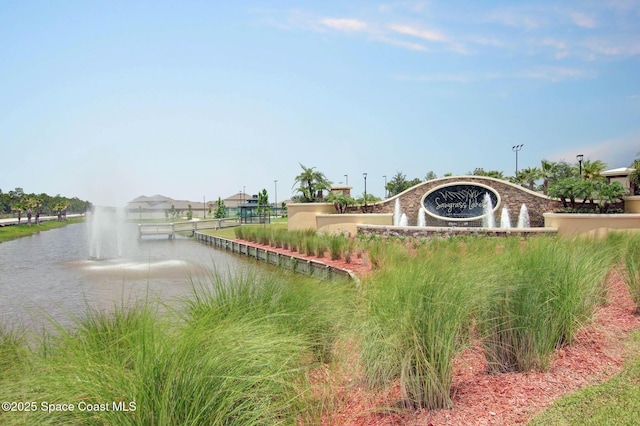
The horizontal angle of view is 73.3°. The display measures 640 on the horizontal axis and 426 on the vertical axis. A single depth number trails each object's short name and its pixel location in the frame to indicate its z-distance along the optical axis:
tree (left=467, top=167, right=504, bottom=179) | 40.56
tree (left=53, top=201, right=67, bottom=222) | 71.75
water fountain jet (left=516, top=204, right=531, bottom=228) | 21.69
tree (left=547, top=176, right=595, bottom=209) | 19.05
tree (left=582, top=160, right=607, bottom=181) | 21.41
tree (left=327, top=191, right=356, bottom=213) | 25.73
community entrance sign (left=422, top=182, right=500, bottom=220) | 22.36
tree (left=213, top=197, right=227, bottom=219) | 55.84
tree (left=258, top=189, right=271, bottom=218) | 52.16
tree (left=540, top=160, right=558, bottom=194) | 36.86
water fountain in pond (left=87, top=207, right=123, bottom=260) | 24.72
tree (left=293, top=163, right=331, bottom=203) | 30.50
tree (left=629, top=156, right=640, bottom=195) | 19.75
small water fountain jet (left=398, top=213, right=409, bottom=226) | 23.48
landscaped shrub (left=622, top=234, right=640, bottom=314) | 5.26
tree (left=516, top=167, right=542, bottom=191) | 38.31
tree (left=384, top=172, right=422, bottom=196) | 66.44
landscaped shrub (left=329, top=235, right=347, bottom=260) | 14.69
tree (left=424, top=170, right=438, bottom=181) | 68.69
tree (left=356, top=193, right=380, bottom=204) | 25.85
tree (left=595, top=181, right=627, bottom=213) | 18.16
